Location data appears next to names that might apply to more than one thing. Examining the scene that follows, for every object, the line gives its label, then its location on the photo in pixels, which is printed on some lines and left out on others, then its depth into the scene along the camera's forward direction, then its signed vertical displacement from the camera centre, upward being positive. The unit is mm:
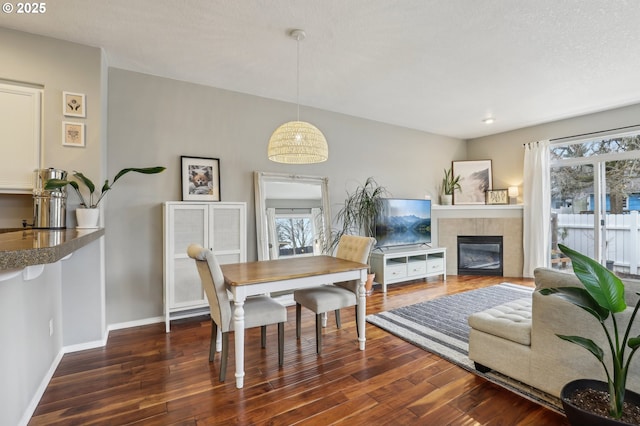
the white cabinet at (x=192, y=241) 3125 -297
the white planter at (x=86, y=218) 2564 -33
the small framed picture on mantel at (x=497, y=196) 5742 +341
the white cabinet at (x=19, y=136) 2439 +644
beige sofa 1653 -817
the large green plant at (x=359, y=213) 4598 +14
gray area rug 2117 -1167
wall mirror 3893 -13
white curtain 5133 +66
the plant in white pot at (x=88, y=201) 2562 +119
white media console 4598 -799
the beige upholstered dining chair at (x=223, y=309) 2141 -725
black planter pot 1332 -918
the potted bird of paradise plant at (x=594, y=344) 1340 -627
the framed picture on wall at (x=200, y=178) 3471 +420
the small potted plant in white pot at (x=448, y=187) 5883 +539
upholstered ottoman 1996 -875
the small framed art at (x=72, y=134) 2607 +702
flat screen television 4792 -139
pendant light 2469 +604
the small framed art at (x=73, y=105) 2609 +958
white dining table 2123 -496
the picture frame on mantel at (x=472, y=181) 6035 +668
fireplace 5555 -768
